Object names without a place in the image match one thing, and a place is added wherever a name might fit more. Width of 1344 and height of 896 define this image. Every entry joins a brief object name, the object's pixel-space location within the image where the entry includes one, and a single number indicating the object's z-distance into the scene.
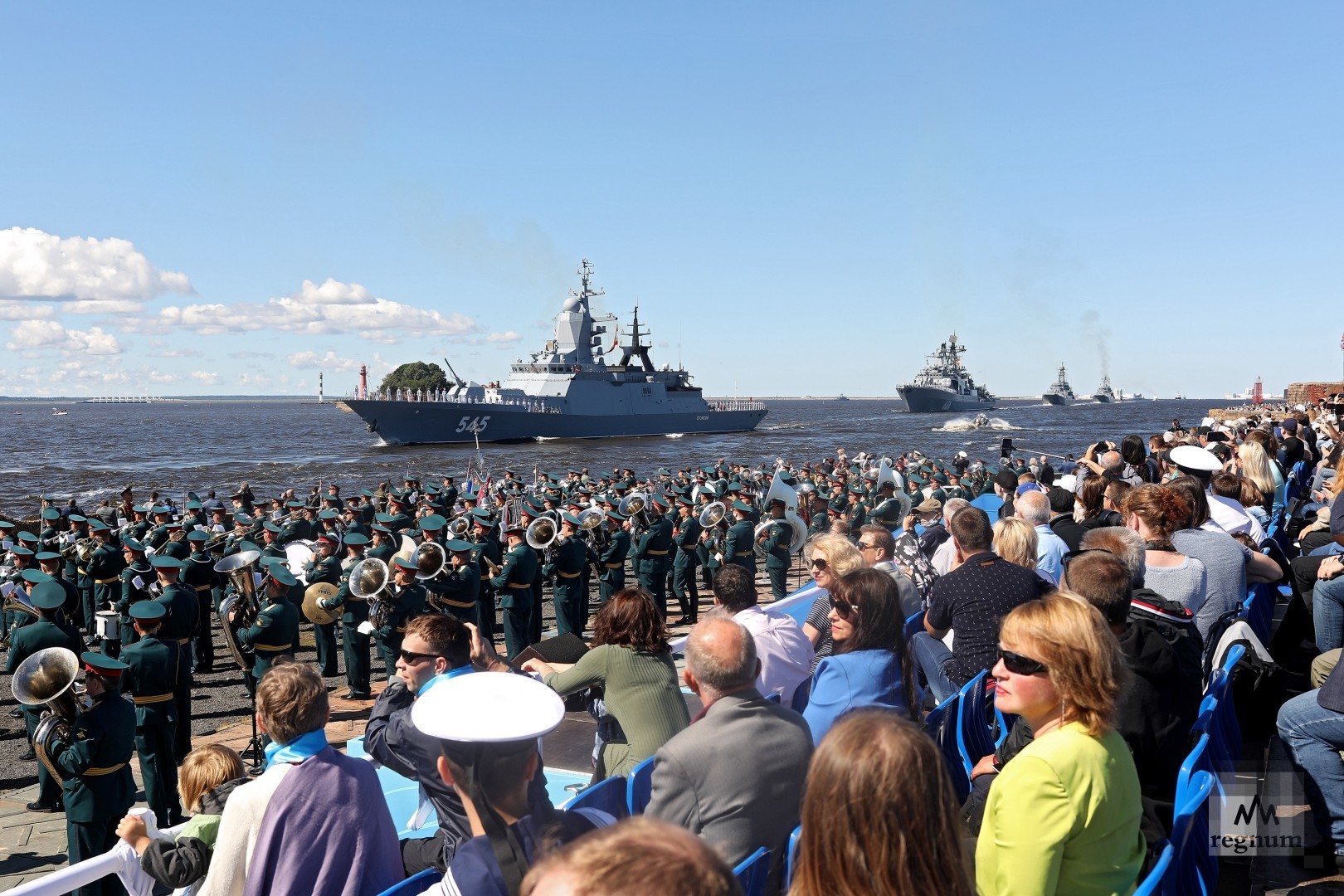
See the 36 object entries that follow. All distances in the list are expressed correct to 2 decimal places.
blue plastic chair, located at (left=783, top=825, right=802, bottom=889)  2.75
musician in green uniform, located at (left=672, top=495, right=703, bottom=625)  12.82
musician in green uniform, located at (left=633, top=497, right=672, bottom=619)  12.32
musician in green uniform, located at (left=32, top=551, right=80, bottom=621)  10.68
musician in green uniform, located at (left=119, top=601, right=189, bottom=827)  6.49
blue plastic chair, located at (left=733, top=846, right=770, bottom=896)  2.80
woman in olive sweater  3.96
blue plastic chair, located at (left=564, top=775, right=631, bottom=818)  3.29
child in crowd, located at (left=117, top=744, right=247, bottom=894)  3.19
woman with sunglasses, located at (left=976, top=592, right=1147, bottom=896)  2.35
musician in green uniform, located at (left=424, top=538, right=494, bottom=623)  9.42
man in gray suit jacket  2.93
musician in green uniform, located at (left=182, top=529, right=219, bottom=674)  10.38
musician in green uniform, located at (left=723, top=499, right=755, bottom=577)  12.24
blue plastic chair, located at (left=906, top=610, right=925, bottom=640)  5.52
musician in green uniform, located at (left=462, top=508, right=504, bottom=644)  11.05
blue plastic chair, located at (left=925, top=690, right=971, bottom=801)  4.27
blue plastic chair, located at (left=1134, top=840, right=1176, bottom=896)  2.56
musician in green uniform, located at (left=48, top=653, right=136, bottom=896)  5.17
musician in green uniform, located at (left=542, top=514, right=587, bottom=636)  11.43
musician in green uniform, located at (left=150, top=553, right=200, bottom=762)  7.58
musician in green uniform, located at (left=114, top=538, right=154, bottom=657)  8.52
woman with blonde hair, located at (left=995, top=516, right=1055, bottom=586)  5.04
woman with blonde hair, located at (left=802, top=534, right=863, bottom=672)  5.27
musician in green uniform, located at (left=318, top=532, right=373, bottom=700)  9.02
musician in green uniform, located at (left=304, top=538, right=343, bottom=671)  9.87
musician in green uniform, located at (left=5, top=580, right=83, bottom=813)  6.67
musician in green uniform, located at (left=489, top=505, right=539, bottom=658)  10.44
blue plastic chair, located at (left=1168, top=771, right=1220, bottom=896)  2.82
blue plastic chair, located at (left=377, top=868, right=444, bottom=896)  2.85
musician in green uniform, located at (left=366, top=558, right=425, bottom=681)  8.53
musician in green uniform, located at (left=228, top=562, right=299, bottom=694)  8.04
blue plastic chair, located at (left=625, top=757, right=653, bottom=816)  3.52
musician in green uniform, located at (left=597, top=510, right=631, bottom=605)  12.60
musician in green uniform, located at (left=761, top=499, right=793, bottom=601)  11.44
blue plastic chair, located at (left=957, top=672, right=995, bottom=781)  4.30
